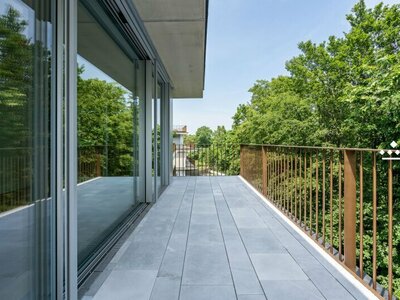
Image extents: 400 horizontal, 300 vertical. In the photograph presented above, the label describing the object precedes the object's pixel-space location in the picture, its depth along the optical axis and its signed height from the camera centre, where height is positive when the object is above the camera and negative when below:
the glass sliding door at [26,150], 1.13 -0.01
